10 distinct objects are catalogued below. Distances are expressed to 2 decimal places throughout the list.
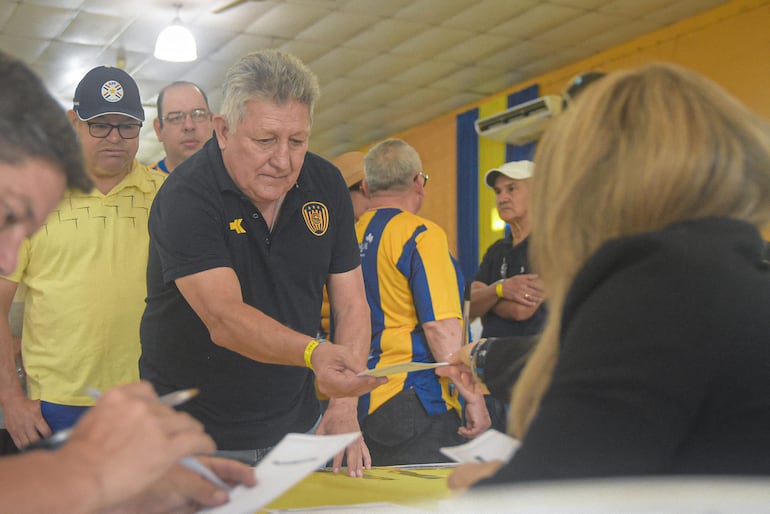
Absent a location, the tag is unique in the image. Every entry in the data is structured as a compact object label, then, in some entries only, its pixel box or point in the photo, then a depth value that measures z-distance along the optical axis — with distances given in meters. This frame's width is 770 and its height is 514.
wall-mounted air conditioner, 7.84
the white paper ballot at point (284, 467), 1.05
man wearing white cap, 3.62
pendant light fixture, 6.04
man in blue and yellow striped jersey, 2.97
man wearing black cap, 2.54
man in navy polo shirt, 1.98
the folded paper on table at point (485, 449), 1.12
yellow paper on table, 1.35
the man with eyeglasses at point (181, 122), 3.33
